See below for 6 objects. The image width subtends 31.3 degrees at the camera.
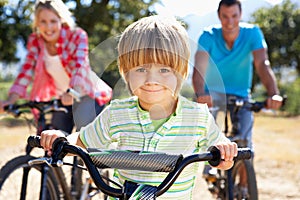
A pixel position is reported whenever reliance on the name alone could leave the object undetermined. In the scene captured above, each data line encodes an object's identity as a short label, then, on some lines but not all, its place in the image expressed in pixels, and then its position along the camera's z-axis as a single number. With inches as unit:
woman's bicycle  124.0
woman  136.4
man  154.1
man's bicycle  152.5
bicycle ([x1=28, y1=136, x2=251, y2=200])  62.7
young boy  73.4
